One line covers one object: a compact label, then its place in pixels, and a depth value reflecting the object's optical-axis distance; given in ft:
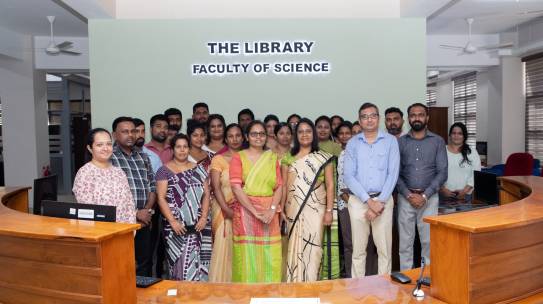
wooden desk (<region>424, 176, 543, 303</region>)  6.04
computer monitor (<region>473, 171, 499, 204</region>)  13.47
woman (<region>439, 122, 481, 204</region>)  14.52
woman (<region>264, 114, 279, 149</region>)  14.65
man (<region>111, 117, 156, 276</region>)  11.05
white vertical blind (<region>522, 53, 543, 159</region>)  30.37
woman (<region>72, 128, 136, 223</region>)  8.98
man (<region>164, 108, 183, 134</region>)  16.17
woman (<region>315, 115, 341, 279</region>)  12.14
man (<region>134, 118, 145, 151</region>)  13.68
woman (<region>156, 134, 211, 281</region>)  10.86
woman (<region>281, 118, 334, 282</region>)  11.69
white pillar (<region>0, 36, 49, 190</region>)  29.30
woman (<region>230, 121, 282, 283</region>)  11.25
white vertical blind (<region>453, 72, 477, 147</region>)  38.24
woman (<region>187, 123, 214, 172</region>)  12.22
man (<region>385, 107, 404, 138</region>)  15.48
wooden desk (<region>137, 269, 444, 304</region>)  6.75
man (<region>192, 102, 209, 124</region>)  16.90
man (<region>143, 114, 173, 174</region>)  13.67
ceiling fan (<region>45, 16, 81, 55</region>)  25.47
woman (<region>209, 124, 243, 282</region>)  11.69
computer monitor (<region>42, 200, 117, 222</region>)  6.80
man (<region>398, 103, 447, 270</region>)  12.46
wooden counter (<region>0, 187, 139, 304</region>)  5.87
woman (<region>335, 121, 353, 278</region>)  12.67
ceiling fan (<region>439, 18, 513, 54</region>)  27.54
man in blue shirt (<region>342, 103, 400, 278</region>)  11.55
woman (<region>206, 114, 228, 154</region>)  13.24
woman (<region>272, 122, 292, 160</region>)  13.24
